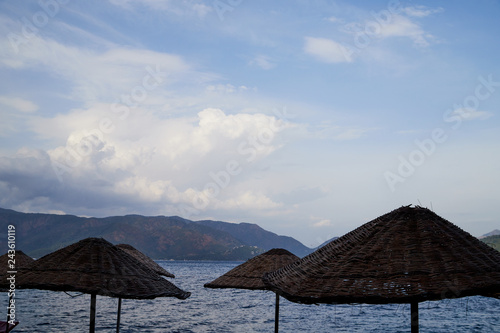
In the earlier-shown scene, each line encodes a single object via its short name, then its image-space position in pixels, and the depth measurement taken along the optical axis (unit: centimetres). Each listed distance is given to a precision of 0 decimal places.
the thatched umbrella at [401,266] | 522
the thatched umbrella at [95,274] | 844
